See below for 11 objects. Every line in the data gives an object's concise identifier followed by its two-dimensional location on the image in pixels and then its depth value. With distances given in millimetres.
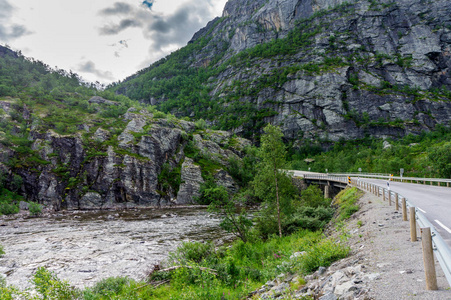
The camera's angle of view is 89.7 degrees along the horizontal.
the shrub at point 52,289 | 9516
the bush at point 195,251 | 15505
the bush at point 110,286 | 11792
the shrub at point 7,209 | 40844
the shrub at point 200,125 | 105312
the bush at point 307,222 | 22688
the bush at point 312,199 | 32250
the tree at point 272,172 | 23125
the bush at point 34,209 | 40719
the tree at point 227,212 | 19094
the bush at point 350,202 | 20078
